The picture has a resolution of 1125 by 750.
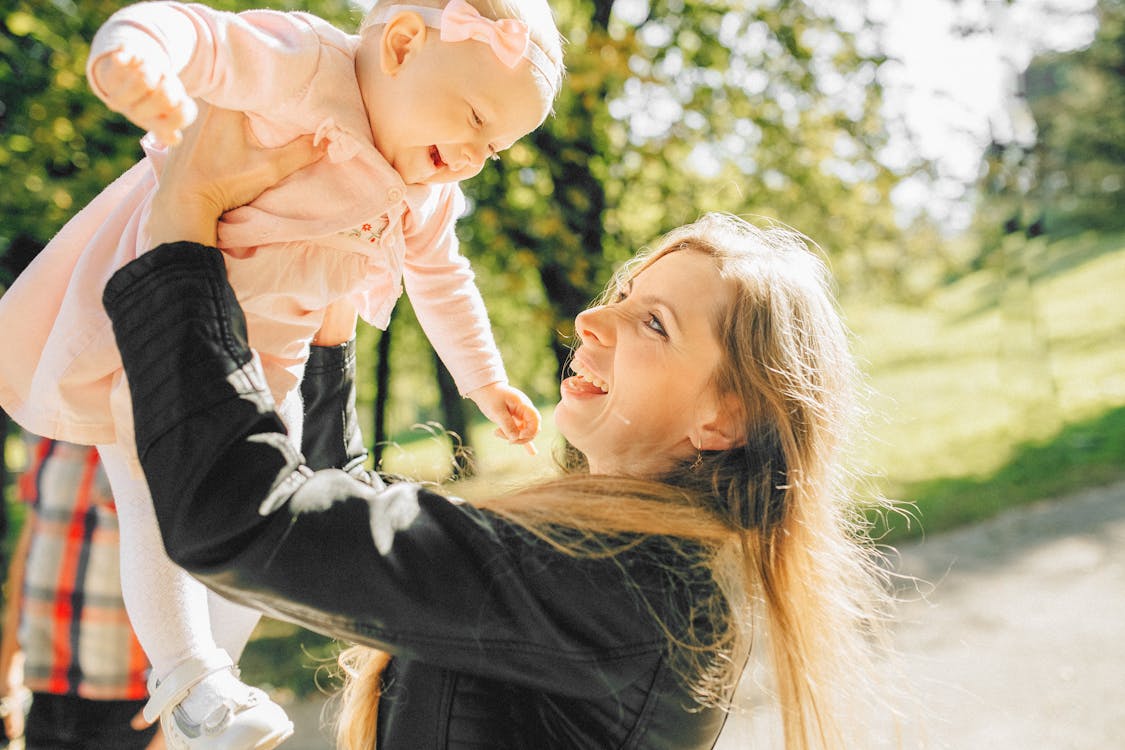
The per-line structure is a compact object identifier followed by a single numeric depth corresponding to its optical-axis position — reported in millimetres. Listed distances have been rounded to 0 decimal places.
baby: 1303
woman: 1077
